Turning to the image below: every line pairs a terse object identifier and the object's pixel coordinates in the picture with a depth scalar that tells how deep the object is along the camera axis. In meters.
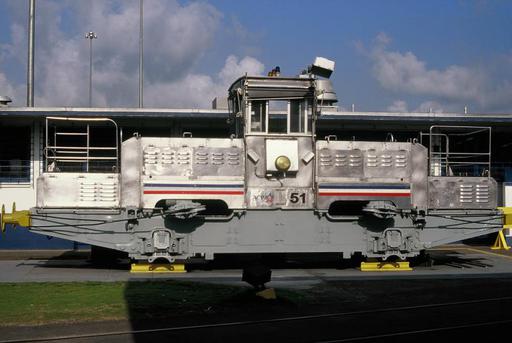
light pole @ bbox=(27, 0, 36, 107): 26.42
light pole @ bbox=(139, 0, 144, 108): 33.72
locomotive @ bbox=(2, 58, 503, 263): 13.26
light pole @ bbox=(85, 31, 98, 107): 51.73
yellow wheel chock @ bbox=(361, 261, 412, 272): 14.30
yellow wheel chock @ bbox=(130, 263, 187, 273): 13.56
